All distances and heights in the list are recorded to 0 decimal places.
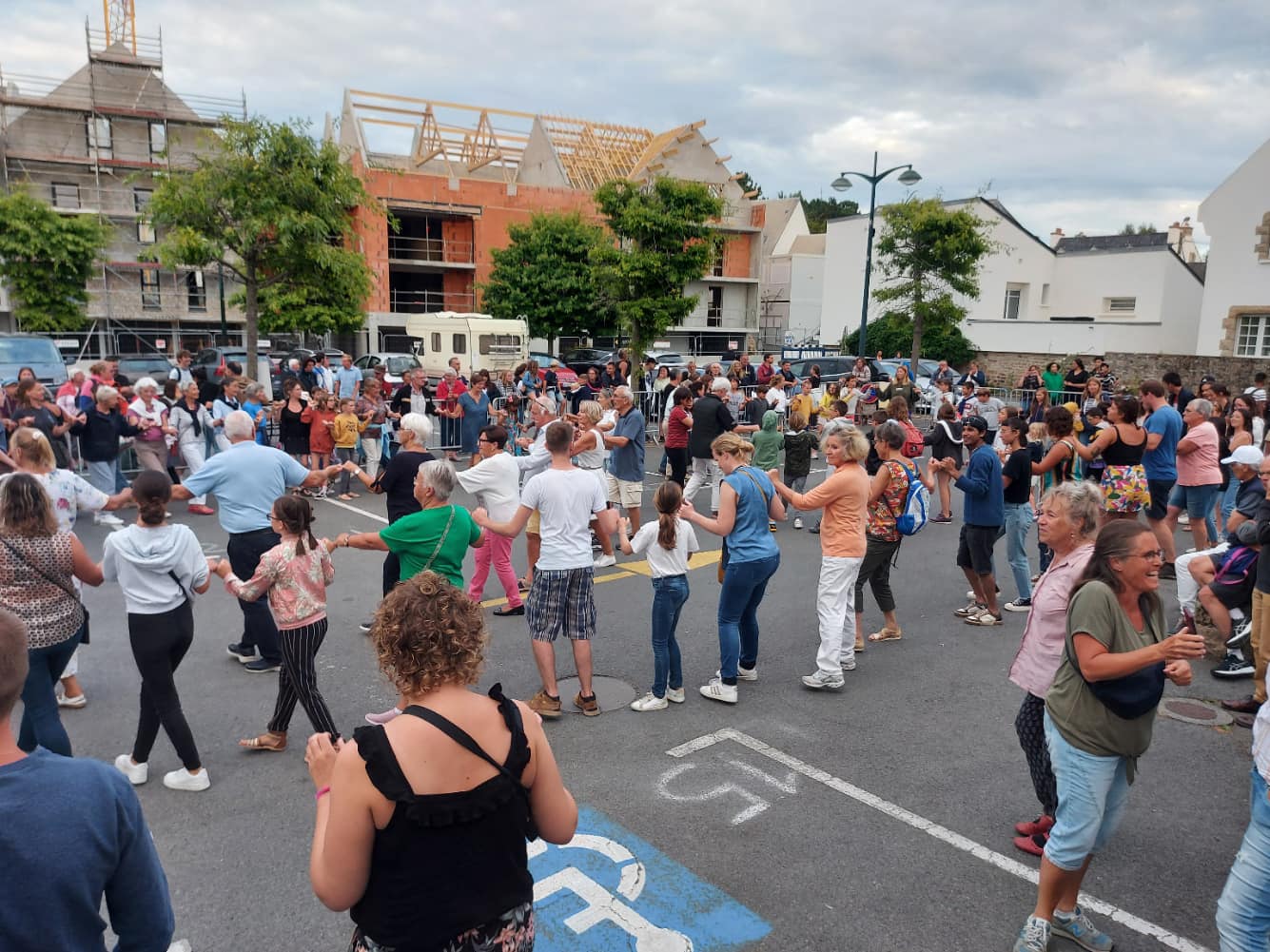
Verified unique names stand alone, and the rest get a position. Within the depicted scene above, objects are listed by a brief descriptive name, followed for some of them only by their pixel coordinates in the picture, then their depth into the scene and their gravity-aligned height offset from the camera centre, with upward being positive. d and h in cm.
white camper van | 2938 +40
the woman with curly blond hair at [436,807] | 203 -112
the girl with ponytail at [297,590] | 480 -139
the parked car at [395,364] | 2642 -43
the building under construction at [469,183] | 3872 +812
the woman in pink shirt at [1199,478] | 870 -105
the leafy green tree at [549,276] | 3406 +326
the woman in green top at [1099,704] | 326 -132
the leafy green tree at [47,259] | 2870 +282
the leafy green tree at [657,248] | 2350 +320
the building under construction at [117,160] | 3662 +791
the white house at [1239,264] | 2653 +371
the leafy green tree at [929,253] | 2550 +360
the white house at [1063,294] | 3272 +353
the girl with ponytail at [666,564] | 554 -136
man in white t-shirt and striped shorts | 554 -143
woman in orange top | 606 -124
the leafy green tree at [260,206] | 1942 +325
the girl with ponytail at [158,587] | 445 -131
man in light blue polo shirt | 600 -104
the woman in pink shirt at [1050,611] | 400 -113
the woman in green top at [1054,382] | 1908 -21
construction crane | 3788 +1431
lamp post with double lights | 2292 +515
